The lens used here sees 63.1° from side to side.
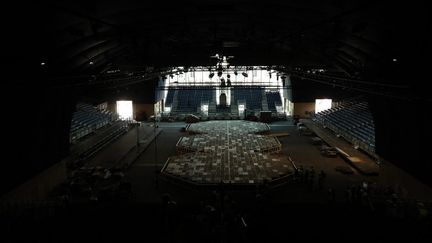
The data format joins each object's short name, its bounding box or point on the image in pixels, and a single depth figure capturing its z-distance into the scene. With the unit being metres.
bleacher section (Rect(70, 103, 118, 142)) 18.86
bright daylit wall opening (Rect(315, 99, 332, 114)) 30.77
